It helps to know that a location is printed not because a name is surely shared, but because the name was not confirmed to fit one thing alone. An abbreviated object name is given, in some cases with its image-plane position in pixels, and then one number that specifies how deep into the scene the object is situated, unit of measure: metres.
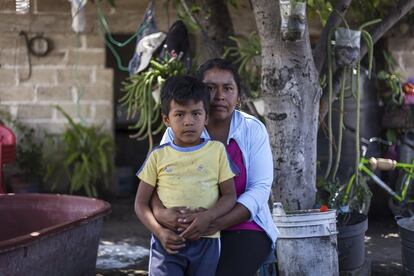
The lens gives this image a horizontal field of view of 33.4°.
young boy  2.89
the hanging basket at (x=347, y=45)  4.50
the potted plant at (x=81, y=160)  7.12
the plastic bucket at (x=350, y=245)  4.66
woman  2.96
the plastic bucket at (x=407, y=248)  4.58
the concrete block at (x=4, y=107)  7.33
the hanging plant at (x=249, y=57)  5.50
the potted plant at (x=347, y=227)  4.66
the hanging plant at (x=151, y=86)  5.57
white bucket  4.21
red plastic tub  3.19
